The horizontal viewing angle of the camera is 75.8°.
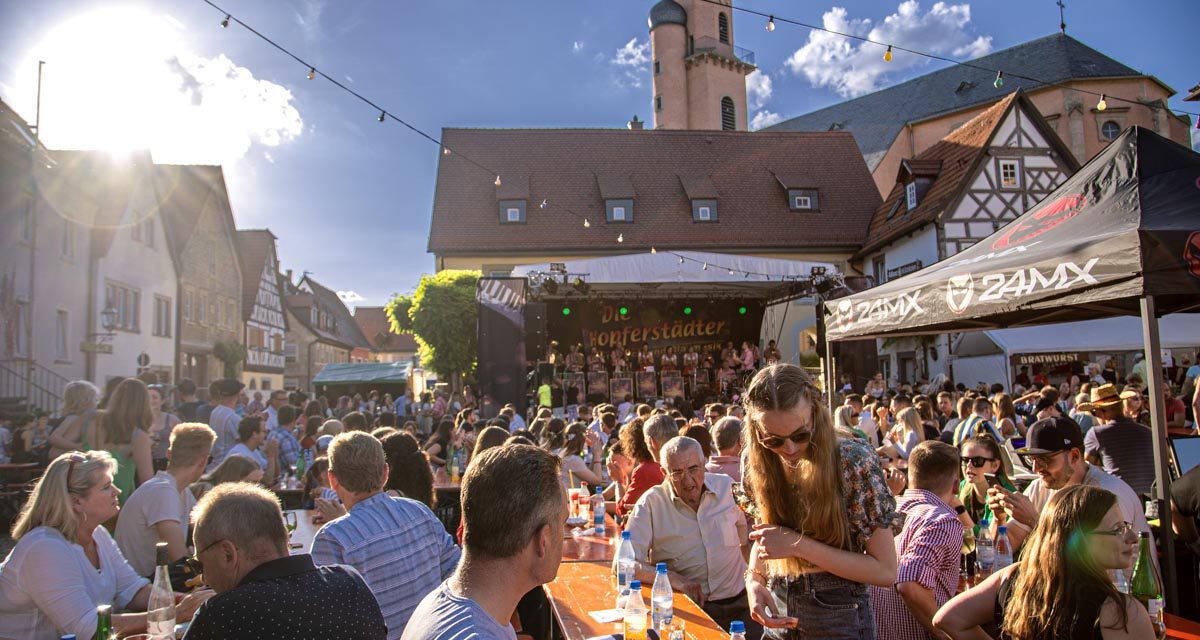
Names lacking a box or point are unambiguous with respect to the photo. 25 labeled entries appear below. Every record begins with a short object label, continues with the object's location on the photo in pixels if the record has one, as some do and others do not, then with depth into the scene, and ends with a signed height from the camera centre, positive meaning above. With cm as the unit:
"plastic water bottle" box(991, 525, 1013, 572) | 388 -95
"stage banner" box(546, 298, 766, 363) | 2308 +136
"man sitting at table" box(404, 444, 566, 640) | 169 -40
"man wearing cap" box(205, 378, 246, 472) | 841 -44
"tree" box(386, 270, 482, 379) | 2625 +189
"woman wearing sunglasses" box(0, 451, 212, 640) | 334 -79
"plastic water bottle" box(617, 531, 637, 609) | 382 -103
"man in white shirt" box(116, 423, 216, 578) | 448 -82
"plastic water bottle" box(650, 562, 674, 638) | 336 -101
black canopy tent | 428 +62
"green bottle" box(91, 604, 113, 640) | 303 -94
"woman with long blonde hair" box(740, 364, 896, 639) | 273 -53
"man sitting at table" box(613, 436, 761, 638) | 441 -97
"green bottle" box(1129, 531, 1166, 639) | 277 -85
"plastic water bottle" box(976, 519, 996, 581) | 400 -100
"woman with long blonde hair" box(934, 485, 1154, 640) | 244 -72
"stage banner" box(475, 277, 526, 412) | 1625 +79
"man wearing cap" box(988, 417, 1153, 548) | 416 -57
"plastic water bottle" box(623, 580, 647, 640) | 318 -102
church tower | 4150 +1639
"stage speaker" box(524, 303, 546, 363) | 1669 +100
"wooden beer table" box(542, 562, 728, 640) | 348 -118
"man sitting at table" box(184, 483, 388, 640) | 218 -62
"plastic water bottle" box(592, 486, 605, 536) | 583 -113
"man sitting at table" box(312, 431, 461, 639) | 334 -71
